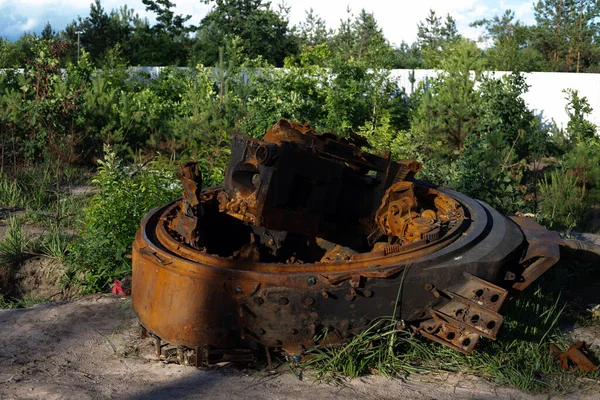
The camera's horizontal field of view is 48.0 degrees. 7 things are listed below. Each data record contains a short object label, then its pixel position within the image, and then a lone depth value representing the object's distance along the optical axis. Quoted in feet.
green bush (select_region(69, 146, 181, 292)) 20.30
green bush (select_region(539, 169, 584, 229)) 26.81
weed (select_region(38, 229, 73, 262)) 21.56
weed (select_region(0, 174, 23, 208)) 27.94
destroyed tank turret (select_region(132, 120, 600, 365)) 12.99
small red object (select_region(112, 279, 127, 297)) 19.08
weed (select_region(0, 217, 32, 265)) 21.74
